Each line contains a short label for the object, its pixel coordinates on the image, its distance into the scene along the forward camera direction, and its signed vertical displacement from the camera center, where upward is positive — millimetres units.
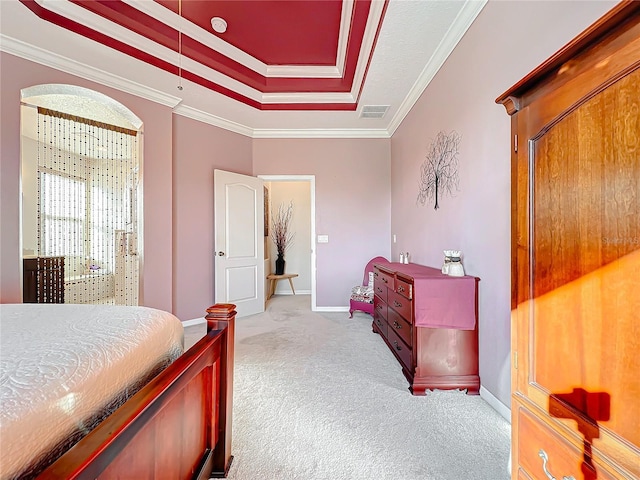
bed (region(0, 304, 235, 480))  560 -404
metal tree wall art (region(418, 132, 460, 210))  2424 +677
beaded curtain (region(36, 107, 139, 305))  3531 +473
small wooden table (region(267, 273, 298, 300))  5570 -745
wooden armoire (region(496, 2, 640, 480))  607 -51
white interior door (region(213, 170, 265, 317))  4105 -11
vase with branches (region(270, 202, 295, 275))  6164 +264
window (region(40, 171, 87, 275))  3572 +356
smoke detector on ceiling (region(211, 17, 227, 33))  2604 +2023
